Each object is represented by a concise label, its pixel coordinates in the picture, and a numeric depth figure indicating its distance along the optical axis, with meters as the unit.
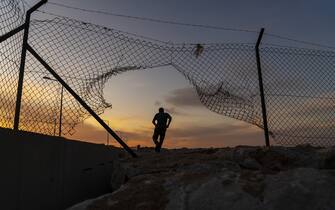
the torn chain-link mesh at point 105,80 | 6.79
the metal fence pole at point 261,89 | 9.20
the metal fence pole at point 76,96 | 7.47
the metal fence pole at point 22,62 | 6.75
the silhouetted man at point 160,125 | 12.92
